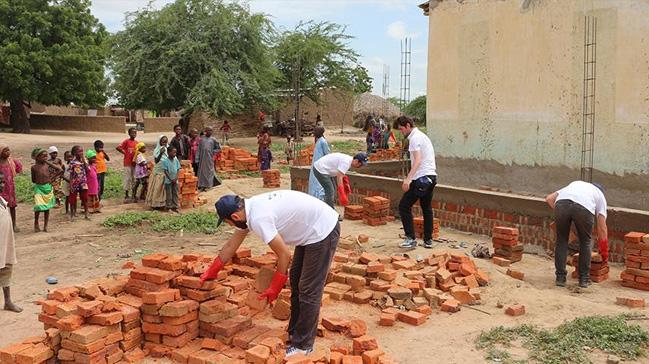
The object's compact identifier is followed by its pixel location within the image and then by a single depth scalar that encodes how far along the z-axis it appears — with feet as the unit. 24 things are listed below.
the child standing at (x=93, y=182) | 34.60
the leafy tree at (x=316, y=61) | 102.53
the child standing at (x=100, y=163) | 37.45
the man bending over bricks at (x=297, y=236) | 13.67
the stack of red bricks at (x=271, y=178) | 47.88
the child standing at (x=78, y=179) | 33.17
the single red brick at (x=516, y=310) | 18.52
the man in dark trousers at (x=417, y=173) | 25.48
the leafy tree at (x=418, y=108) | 143.84
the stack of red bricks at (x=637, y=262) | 21.63
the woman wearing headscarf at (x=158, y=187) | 36.35
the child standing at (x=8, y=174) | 27.73
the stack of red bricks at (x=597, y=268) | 22.39
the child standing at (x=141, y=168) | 38.34
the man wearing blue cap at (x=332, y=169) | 27.14
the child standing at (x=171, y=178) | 35.88
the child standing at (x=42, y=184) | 30.09
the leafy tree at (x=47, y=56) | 83.35
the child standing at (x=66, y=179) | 33.47
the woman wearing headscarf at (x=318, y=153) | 30.32
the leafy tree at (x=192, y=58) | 77.92
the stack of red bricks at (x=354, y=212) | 33.71
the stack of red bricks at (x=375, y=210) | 32.24
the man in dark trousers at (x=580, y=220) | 20.98
